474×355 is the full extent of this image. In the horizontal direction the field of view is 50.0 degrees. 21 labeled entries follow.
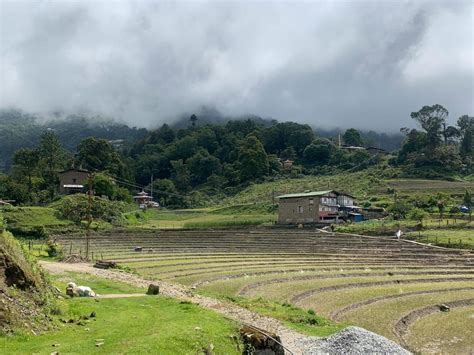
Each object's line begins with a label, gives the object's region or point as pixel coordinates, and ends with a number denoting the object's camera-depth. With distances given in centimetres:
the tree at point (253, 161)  12400
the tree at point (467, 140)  11144
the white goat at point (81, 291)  2114
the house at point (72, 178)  9600
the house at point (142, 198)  10819
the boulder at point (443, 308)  2631
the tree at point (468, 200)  7301
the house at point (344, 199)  7856
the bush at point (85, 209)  7169
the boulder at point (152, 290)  2320
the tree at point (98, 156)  11006
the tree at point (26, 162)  9444
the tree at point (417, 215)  6296
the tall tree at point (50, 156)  9862
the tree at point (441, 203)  7006
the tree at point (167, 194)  11304
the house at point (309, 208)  7625
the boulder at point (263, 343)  1616
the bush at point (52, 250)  4256
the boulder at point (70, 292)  2069
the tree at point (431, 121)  10800
